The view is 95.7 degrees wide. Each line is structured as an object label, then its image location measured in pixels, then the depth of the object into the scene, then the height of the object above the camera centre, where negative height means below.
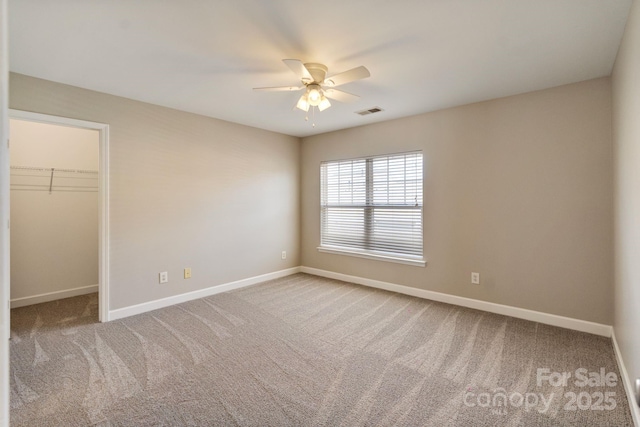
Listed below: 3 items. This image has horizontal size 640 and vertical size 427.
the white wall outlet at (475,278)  3.35 -0.75
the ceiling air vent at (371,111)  3.58 +1.30
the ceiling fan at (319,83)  2.17 +1.06
